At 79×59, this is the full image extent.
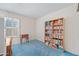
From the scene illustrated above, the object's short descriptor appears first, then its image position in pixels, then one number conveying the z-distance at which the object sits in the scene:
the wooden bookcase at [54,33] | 1.35
